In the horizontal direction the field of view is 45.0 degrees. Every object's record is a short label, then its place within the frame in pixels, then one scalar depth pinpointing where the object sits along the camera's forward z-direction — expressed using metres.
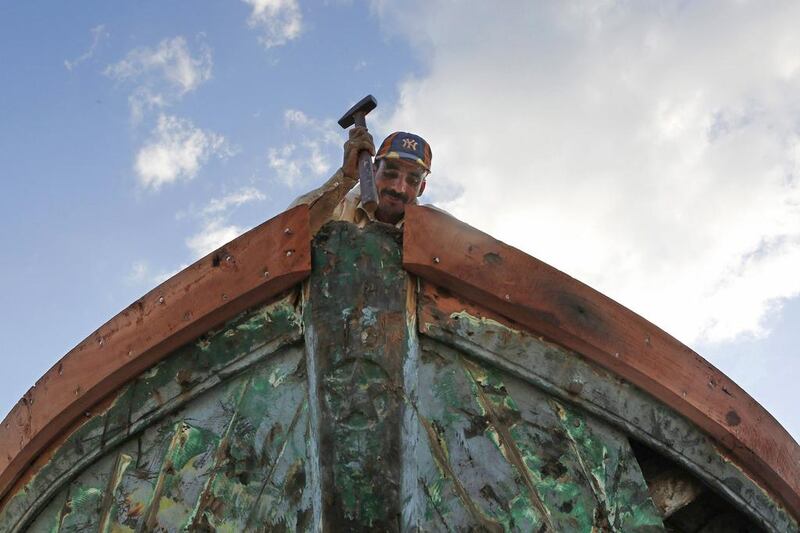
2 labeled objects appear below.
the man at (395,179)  4.38
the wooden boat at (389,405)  2.75
